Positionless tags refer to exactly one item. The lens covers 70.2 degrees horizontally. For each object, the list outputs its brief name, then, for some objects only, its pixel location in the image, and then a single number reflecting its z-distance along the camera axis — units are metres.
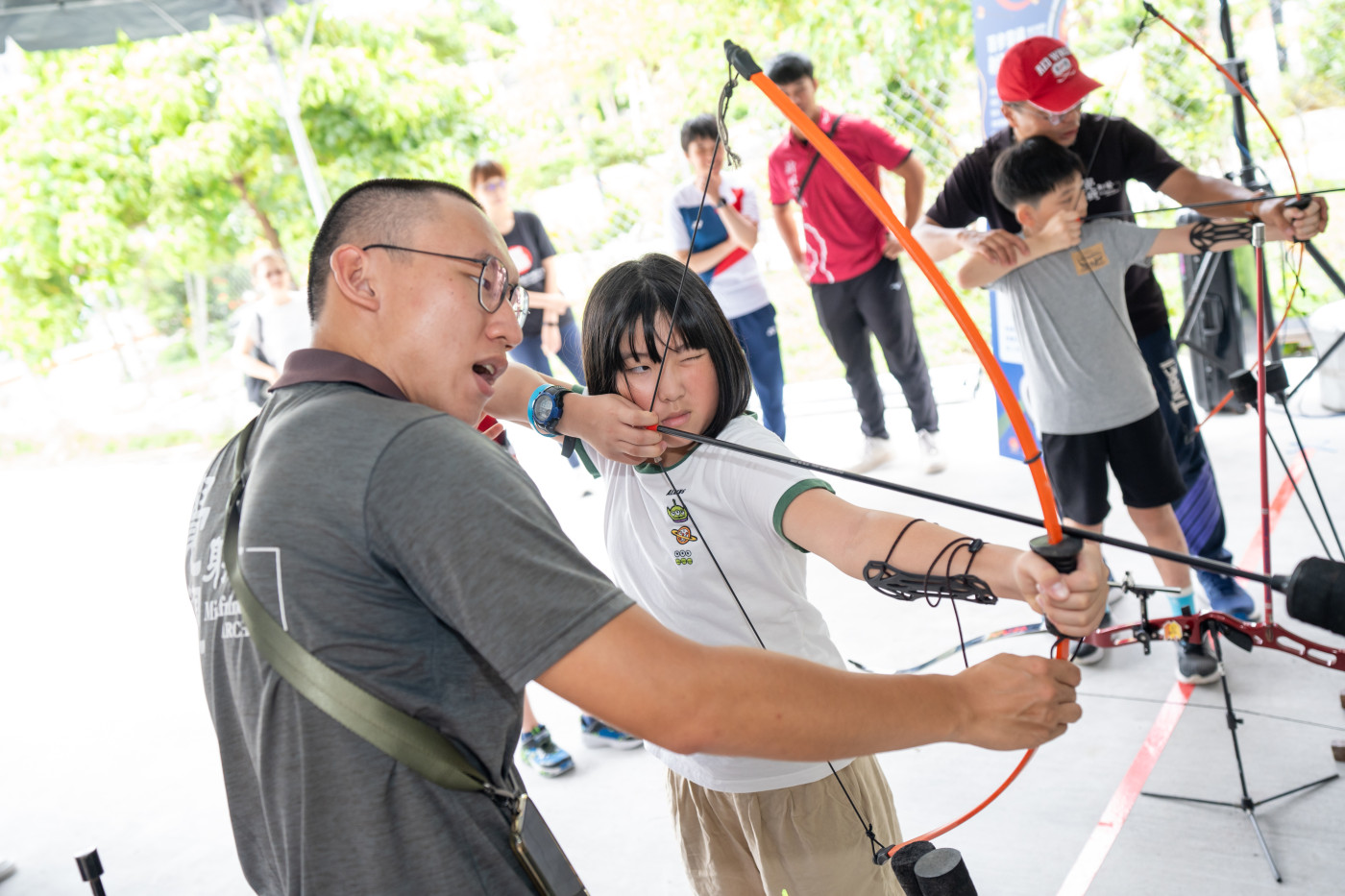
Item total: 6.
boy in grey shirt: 2.37
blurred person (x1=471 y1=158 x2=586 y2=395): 4.07
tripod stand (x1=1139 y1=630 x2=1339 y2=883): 1.81
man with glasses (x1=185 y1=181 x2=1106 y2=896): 0.76
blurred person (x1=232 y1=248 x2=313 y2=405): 4.43
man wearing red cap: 2.45
